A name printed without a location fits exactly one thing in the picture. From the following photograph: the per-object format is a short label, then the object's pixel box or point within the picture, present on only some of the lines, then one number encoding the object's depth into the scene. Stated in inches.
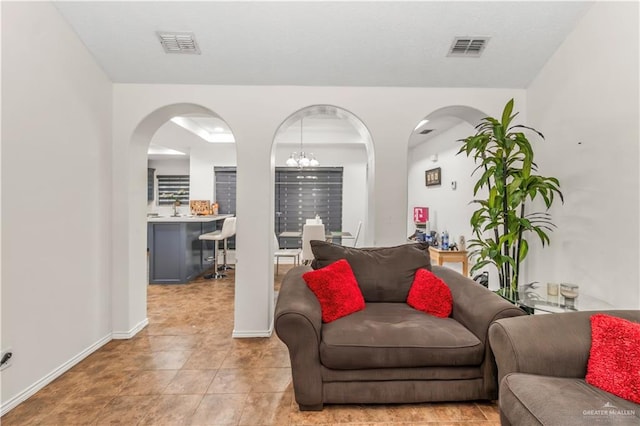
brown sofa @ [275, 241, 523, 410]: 72.3
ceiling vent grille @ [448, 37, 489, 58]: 97.1
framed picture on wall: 211.4
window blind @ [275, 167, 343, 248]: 257.6
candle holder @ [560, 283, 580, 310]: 79.6
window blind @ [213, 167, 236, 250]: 257.9
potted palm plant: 92.4
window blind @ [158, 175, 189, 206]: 297.9
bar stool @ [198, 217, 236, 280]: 203.3
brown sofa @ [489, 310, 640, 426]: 46.9
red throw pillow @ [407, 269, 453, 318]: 88.1
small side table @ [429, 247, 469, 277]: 163.0
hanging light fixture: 213.3
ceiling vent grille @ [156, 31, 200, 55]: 95.0
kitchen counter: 184.9
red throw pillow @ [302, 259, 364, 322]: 84.2
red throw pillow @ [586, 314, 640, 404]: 50.8
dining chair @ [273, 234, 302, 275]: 190.7
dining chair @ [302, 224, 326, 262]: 179.5
